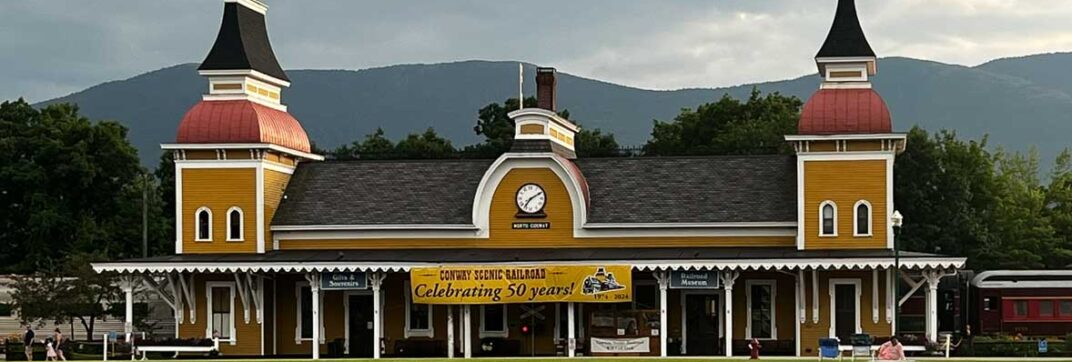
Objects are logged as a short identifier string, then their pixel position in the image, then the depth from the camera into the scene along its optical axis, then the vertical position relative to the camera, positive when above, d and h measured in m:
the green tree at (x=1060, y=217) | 82.08 +1.31
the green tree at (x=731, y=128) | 83.62 +5.65
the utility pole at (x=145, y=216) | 78.03 +1.35
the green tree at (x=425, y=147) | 95.88 +5.31
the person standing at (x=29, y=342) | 51.66 -2.68
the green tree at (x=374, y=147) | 102.89 +5.82
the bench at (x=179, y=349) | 52.75 -2.93
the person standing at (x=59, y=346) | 51.47 -2.83
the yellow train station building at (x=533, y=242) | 51.88 +0.15
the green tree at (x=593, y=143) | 90.81 +5.48
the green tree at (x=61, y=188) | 81.38 +2.69
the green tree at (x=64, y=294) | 60.34 -1.53
